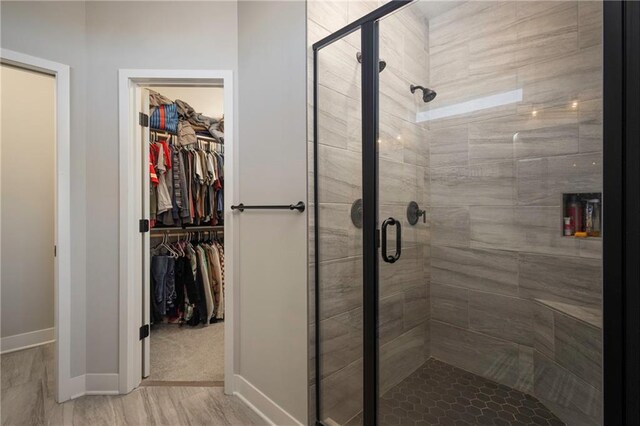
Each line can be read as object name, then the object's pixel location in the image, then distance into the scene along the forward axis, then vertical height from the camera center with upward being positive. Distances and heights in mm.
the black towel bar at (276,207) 1569 +22
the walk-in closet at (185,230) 2883 -205
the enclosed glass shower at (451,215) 1413 -20
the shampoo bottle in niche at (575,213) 1385 -9
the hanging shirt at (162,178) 2869 +312
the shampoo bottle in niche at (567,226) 1443 -71
